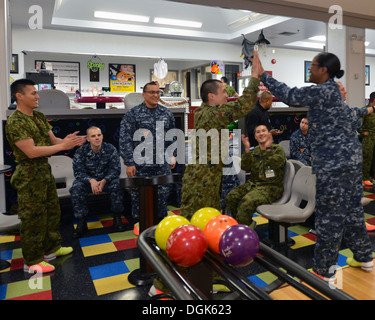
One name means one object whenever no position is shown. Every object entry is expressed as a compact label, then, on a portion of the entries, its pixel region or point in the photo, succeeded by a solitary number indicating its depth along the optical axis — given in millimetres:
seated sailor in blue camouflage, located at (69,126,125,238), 3814
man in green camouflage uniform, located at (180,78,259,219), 2469
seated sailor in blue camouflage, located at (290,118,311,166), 4331
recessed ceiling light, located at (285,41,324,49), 12679
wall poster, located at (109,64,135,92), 11234
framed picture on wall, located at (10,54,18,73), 9047
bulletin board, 10453
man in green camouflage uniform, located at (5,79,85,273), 2580
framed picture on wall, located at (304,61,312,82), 13875
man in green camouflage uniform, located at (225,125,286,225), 3172
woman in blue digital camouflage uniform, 2248
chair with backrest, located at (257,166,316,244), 2862
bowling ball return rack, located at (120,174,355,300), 1142
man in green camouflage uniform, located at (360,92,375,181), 5750
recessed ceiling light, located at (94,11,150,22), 8922
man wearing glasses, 3586
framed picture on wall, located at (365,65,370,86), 15864
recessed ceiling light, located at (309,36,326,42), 12362
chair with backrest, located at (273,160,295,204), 3283
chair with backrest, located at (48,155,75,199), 4215
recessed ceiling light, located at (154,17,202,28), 9609
